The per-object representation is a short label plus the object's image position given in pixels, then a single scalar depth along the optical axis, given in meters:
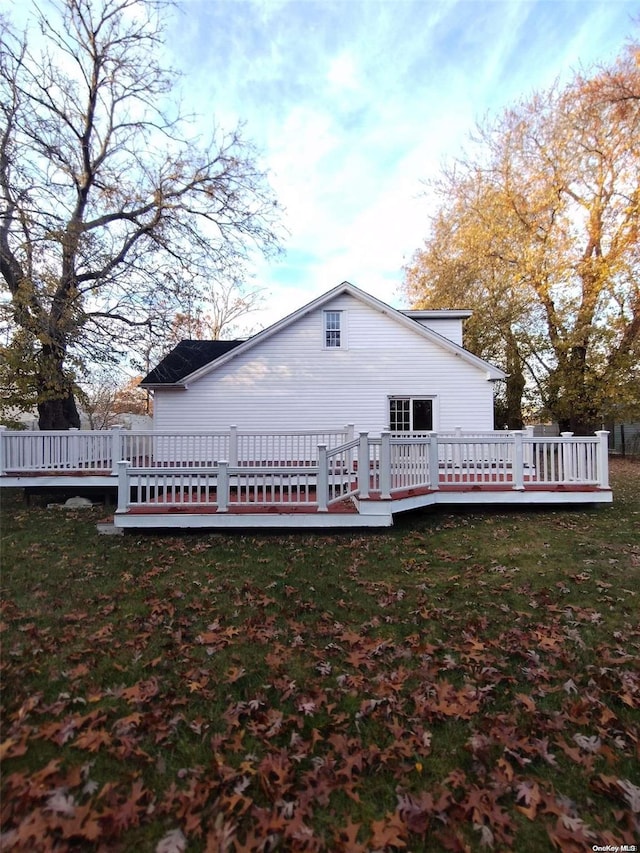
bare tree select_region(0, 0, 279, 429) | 10.67
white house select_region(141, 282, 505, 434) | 13.12
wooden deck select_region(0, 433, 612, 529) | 6.82
